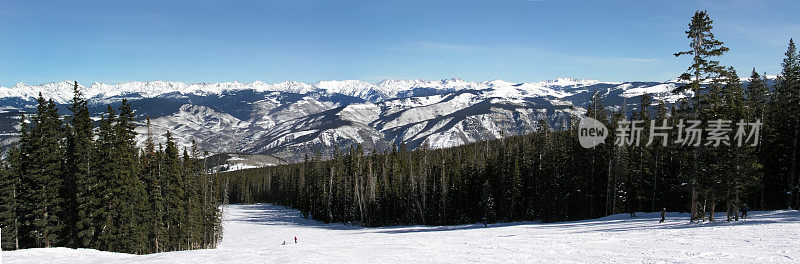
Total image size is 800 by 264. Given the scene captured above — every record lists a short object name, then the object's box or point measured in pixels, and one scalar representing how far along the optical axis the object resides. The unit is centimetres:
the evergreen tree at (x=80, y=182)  3981
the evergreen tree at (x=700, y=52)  3278
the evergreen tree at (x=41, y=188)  3897
